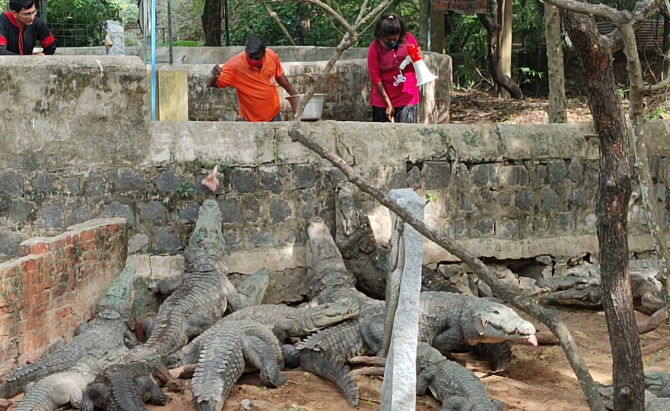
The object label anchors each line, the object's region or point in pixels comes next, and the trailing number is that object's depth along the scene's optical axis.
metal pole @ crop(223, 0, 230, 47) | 14.88
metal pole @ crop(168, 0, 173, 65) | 10.79
